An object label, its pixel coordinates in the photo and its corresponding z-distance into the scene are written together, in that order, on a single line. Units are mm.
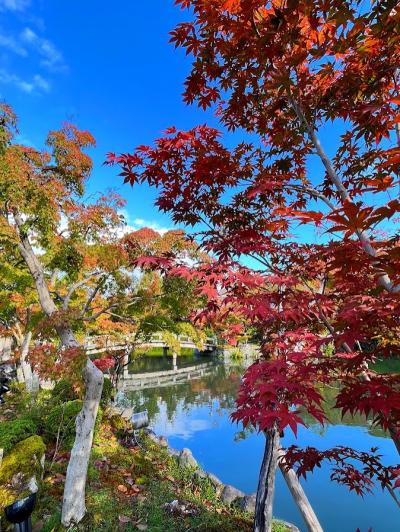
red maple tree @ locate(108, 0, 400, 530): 1723
